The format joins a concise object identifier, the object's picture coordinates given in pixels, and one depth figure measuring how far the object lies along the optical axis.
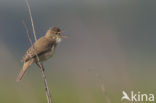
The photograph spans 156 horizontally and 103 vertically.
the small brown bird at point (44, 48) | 9.47
